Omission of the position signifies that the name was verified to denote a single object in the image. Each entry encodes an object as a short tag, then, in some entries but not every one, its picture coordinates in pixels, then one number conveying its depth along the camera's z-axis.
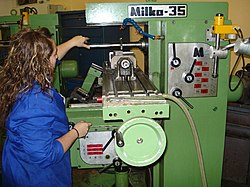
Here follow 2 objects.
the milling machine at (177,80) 1.29
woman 0.97
